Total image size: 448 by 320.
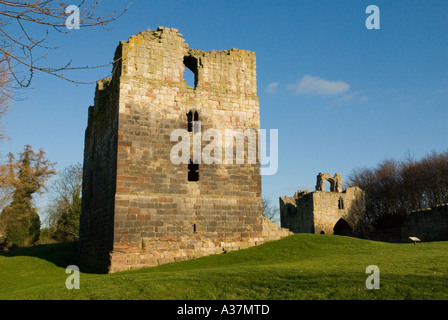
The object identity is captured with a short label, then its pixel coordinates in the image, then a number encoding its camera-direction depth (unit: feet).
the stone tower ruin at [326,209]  120.88
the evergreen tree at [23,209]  110.83
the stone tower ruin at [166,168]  51.42
